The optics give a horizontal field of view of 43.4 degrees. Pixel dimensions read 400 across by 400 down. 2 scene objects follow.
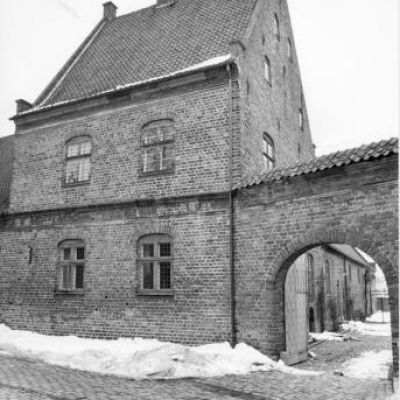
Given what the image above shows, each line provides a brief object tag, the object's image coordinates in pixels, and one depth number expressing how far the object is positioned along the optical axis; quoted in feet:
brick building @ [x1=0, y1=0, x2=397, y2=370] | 41.14
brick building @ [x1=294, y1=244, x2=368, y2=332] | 69.92
